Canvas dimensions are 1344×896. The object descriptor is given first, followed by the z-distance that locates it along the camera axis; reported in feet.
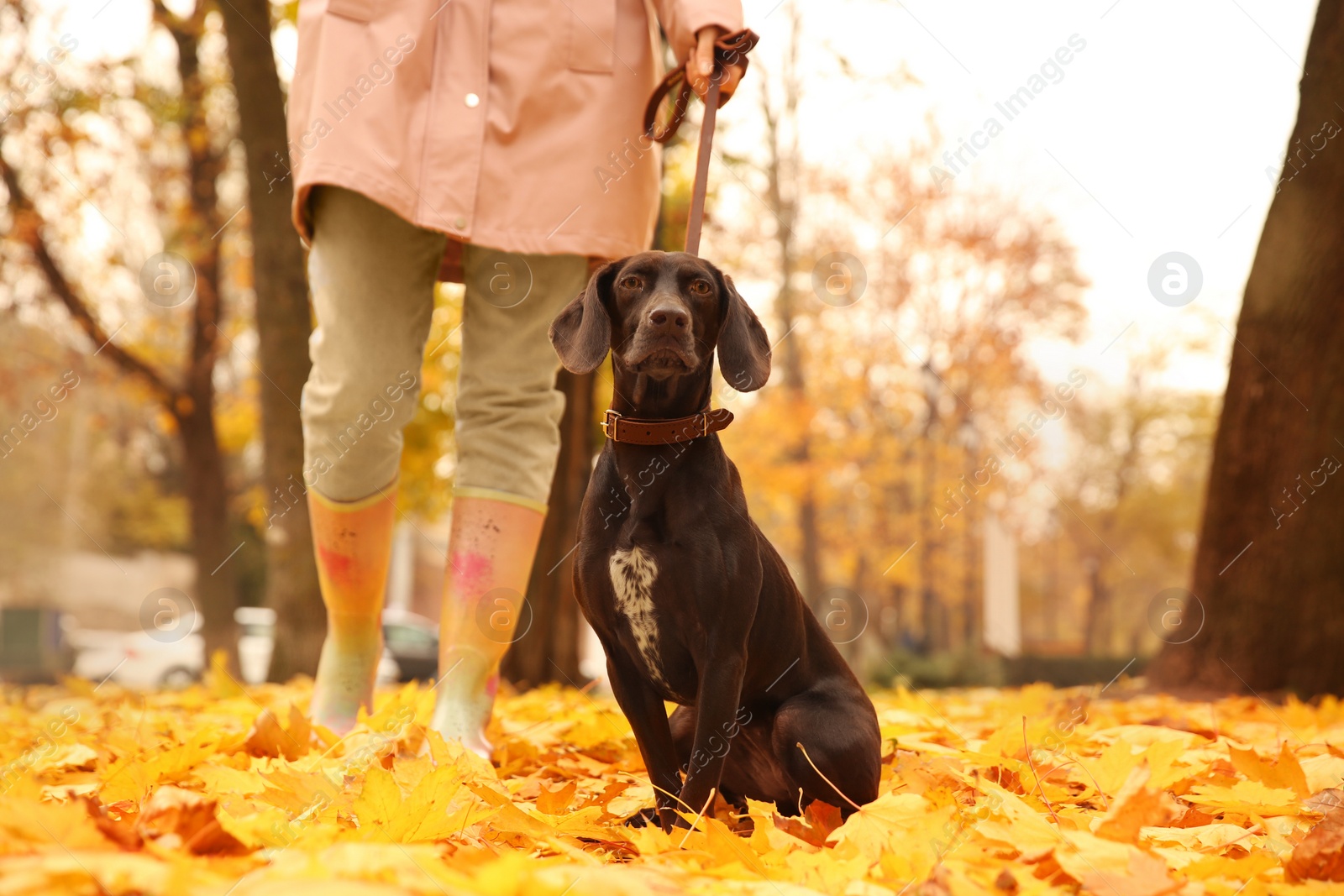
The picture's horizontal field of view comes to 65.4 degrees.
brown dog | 7.18
